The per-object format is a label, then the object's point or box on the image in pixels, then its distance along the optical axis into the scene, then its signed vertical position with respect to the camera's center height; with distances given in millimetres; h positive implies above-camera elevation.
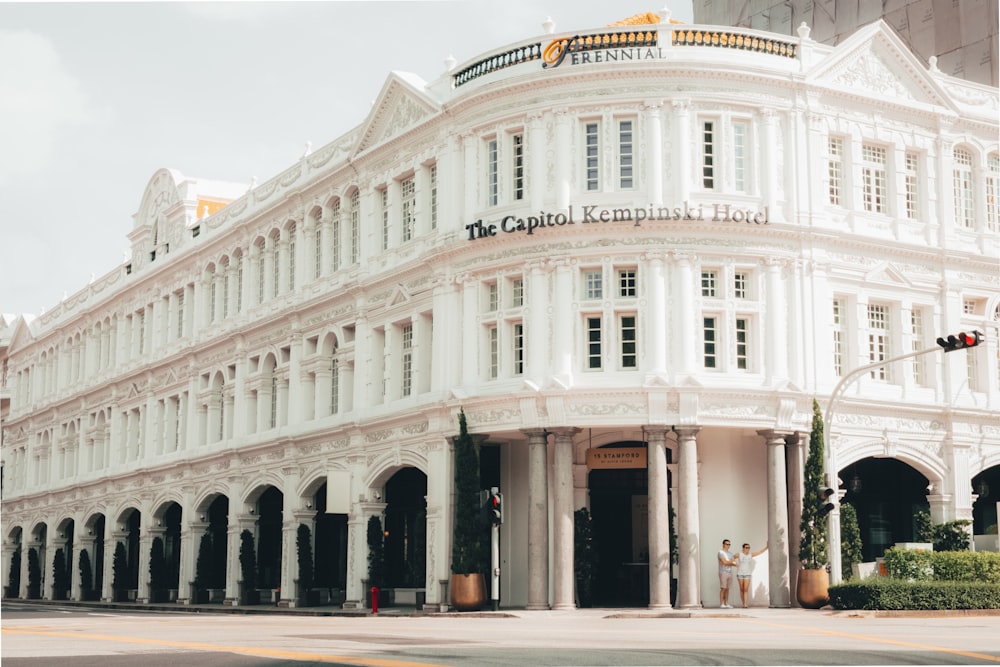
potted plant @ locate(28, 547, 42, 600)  74625 -1706
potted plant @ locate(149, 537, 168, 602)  59906 -1311
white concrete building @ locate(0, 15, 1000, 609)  38500 +6764
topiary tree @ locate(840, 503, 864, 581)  38469 +111
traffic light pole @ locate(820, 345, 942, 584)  33844 +1699
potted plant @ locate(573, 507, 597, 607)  38562 -327
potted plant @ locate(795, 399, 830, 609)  36625 -37
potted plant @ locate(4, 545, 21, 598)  77750 -1568
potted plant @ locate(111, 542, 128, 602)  64250 -1265
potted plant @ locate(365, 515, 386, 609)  44906 -345
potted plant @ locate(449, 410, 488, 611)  38875 +217
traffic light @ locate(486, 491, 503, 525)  36612 +950
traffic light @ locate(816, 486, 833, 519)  34469 +980
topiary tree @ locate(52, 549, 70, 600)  70938 -1576
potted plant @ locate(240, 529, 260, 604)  52094 -911
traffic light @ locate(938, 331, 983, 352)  30422 +4200
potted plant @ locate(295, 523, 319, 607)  48625 -894
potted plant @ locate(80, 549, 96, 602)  67750 -1606
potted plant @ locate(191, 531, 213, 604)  55500 -1077
